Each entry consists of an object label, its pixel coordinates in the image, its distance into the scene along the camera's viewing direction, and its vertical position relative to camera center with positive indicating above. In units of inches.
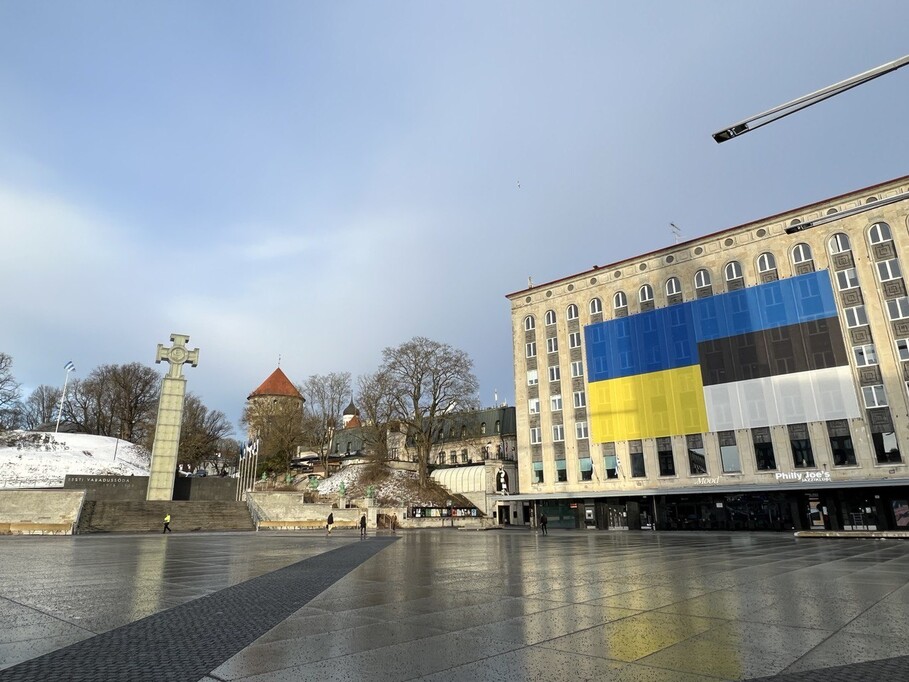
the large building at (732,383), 1694.1 +359.9
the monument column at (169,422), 2119.8 +299.2
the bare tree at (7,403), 3021.7 +545.7
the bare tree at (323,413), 3280.0 +490.7
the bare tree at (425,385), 2605.8 +500.3
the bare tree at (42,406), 3924.7 +673.0
